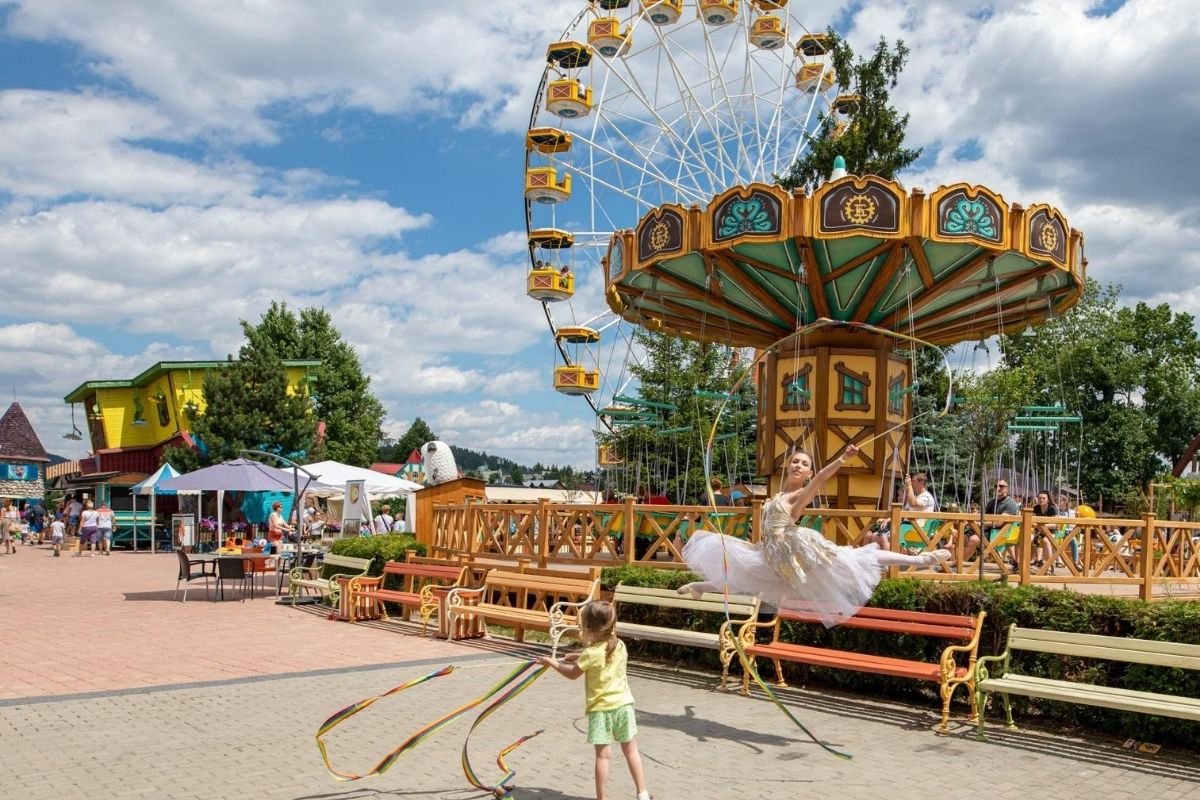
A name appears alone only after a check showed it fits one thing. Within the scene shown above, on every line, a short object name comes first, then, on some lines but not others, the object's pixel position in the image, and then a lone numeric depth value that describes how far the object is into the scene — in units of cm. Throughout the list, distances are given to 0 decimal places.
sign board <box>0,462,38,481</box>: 5553
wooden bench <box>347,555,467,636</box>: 1454
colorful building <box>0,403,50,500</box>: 5556
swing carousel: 1534
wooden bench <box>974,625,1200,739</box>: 753
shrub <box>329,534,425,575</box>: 1714
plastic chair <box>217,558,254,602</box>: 1852
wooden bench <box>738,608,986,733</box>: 862
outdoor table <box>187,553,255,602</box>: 1818
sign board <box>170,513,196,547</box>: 3164
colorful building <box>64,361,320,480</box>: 4672
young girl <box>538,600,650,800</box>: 599
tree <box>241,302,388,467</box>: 5466
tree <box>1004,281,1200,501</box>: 4719
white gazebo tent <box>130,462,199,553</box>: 3048
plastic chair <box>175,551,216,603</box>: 1822
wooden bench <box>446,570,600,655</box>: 1220
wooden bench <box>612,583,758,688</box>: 1041
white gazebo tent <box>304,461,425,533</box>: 2834
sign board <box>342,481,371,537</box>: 2598
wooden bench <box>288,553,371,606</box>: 1698
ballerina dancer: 800
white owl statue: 2411
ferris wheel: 3688
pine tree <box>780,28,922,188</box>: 3167
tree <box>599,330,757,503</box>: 3469
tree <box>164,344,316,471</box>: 3875
